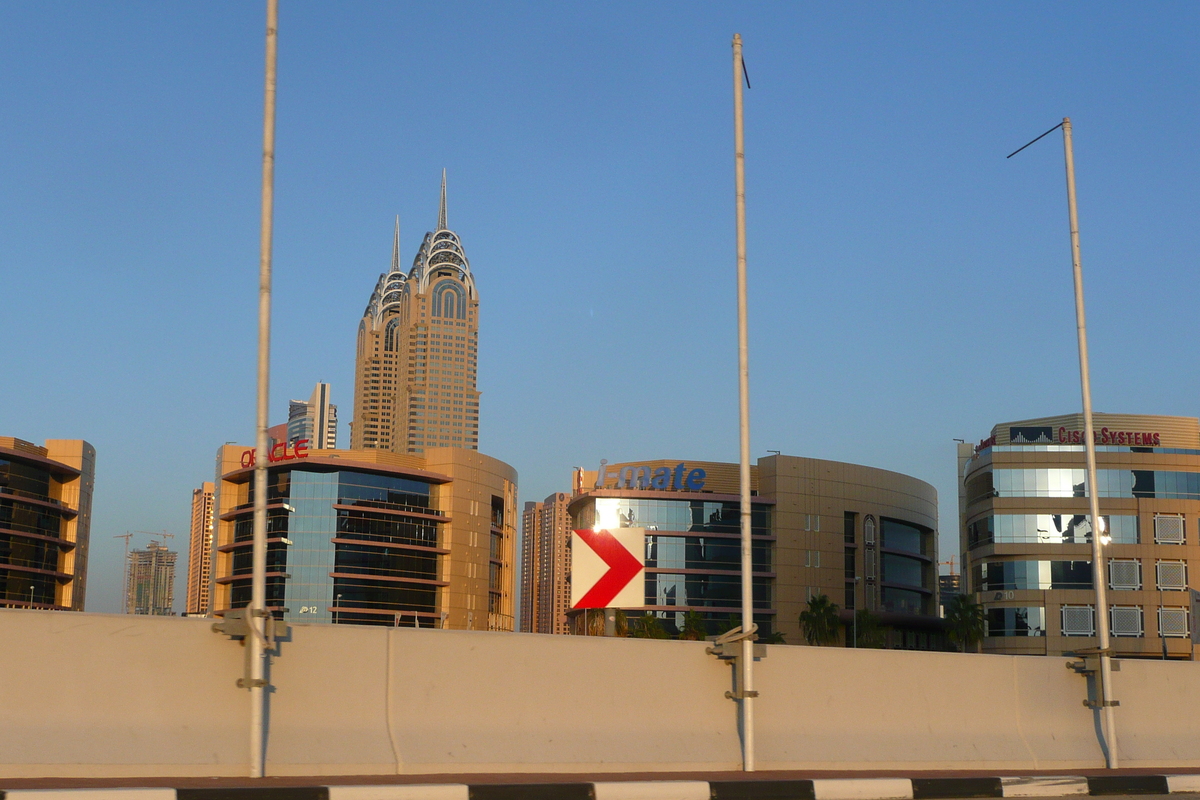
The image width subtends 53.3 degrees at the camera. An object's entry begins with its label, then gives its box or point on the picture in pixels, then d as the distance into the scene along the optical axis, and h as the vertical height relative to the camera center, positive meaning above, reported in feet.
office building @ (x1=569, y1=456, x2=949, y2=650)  355.97 +24.96
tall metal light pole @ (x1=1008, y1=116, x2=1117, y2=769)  46.80 +5.40
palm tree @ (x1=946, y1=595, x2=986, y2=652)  318.65 -0.40
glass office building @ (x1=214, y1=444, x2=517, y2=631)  407.85 +27.77
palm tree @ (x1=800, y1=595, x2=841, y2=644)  352.69 -0.83
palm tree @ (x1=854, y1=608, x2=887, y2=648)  349.39 -3.60
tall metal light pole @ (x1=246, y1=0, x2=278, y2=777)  32.72 +5.06
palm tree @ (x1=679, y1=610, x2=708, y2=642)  324.19 -2.44
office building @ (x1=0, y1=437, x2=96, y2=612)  397.80 +31.41
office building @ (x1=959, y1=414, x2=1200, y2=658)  305.12 +21.97
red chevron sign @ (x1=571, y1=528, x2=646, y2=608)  40.32 +1.69
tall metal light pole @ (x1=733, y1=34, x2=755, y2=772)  39.42 +6.96
